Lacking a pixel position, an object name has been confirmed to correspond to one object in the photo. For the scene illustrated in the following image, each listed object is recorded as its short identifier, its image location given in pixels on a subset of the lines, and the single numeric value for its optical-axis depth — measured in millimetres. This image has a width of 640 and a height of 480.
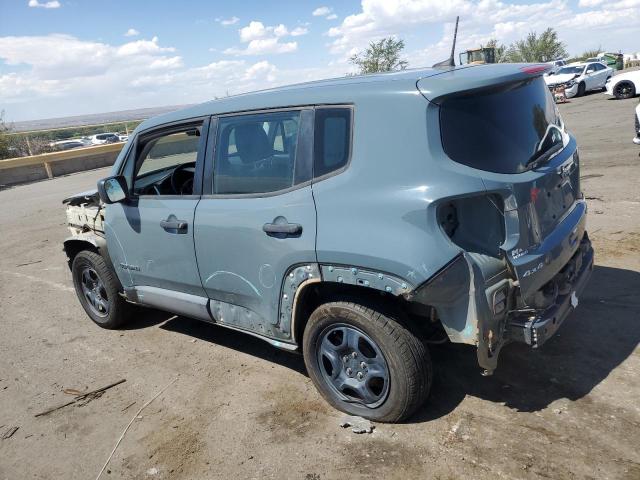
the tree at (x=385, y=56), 37688
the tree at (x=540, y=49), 60250
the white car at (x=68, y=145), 37816
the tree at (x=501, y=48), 46075
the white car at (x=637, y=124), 8289
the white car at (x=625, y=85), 20391
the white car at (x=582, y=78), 27062
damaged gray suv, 2637
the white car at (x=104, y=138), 43812
